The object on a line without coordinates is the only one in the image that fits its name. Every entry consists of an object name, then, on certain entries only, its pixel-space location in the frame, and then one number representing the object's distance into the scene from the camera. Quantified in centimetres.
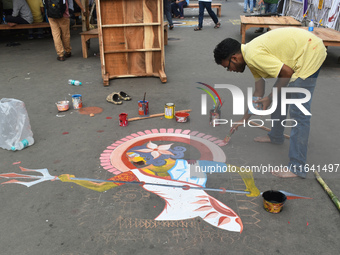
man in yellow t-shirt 310
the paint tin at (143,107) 519
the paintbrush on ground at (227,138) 428
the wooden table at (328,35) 726
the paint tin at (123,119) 482
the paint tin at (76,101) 548
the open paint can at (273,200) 294
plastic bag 415
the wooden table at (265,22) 960
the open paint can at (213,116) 484
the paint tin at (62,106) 539
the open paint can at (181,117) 493
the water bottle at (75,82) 670
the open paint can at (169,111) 507
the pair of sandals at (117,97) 578
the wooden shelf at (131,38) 660
